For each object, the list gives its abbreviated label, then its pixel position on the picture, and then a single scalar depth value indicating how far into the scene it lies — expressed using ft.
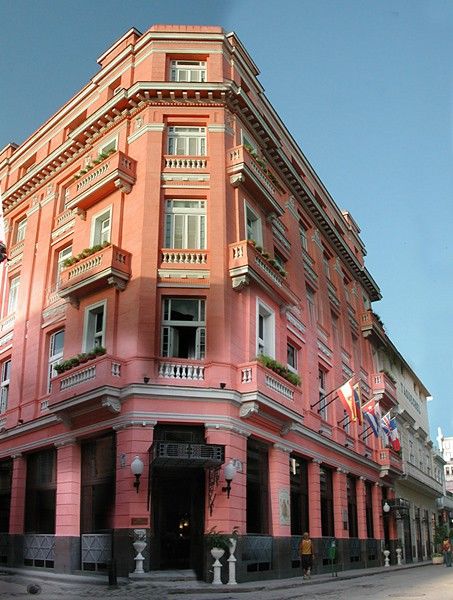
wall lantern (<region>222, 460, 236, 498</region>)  67.62
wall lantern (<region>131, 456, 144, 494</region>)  65.26
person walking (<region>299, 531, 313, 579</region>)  78.89
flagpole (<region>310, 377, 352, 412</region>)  98.40
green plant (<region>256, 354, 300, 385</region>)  76.64
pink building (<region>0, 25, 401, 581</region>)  69.92
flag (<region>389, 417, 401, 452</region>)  120.47
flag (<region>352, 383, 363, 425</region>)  95.84
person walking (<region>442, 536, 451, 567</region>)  121.08
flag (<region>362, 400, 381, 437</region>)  106.73
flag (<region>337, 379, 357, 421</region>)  92.94
